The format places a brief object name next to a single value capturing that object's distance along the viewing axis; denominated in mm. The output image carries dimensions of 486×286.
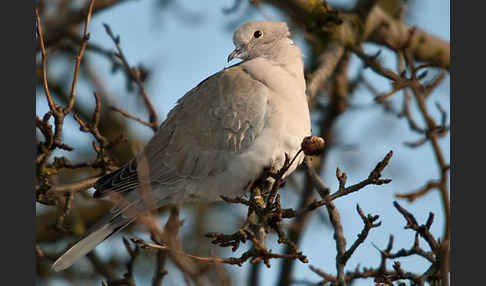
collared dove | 7059
